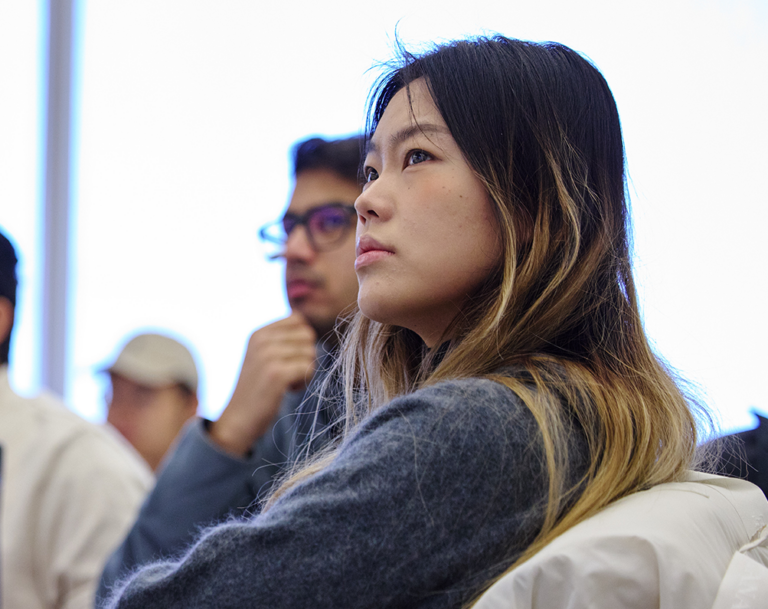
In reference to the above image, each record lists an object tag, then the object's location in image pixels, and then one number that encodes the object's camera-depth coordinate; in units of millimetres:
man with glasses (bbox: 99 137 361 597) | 2468
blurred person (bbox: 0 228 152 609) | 2601
